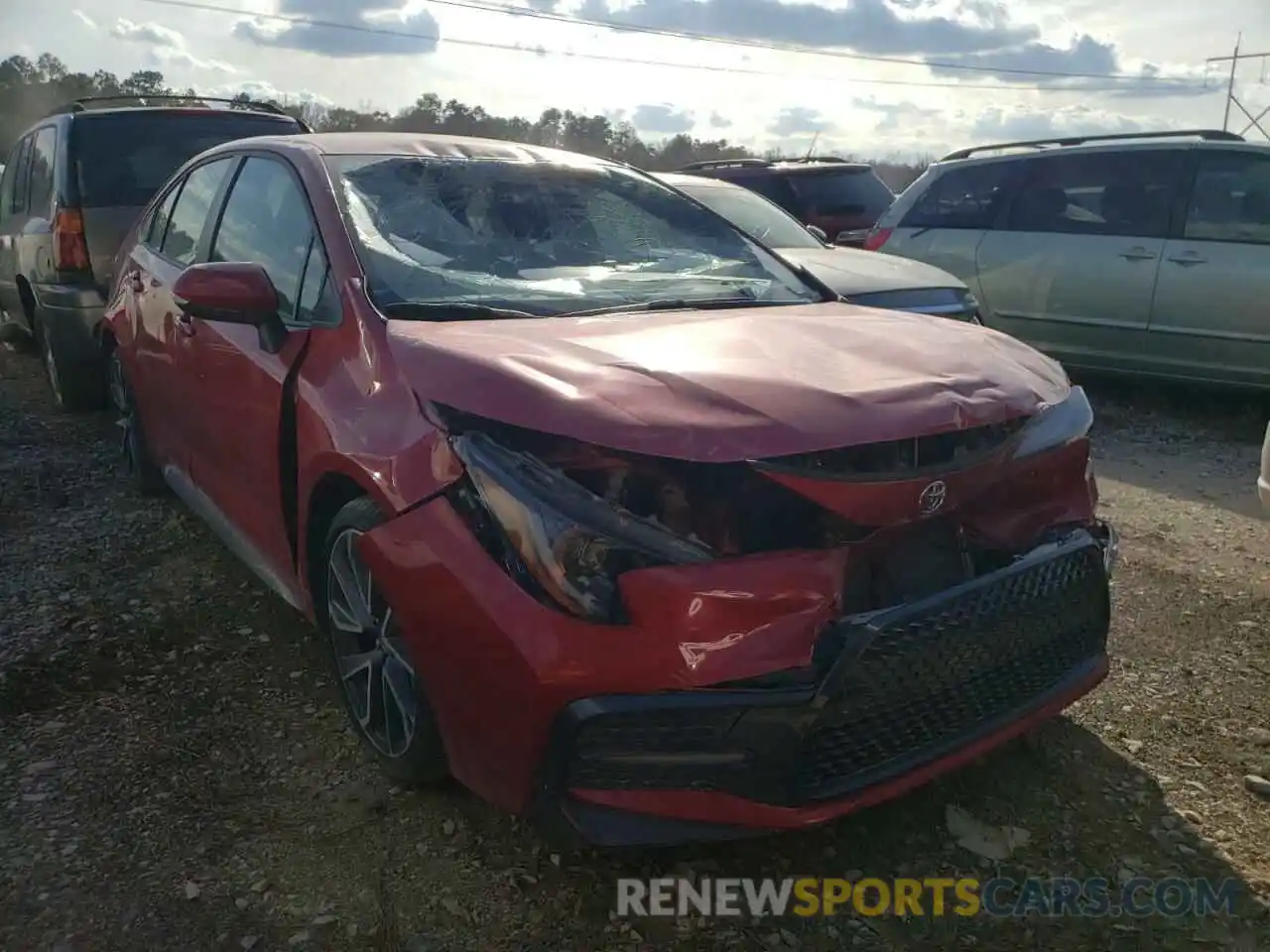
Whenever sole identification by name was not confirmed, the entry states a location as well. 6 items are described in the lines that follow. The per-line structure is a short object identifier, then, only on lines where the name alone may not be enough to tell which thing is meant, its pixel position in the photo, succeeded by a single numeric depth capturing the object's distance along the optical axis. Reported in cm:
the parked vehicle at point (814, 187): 1051
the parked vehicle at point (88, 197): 591
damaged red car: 198
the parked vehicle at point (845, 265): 573
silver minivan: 623
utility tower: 3170
